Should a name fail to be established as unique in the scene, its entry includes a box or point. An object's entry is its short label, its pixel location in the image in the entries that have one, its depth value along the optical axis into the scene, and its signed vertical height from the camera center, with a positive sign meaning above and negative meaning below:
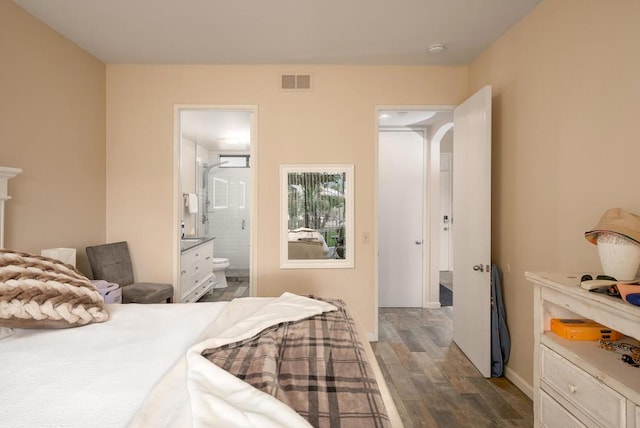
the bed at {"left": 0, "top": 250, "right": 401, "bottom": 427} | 0.90 -0.58
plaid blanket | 0.94 -0.58
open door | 2.56 -0.13
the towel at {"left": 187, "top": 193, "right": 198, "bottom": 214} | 5.19 +0.16
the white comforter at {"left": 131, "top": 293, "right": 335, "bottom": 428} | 0.83 -0.54
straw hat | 1.32 -0.05
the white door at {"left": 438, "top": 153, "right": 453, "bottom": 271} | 6.89 +0.04
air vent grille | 3.25 +1.34
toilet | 5.39 -1.01
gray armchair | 2.87 -0.58
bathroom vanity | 3.90 -0.77
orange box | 1.51 -0.56
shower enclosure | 6.35 -0.01
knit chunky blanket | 1.42 -0.39
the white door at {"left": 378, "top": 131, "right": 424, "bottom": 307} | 4.40 -0.07
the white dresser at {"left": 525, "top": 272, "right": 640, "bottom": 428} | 1.16 -0.64
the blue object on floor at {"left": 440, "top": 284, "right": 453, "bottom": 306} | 4.62 -1.30
